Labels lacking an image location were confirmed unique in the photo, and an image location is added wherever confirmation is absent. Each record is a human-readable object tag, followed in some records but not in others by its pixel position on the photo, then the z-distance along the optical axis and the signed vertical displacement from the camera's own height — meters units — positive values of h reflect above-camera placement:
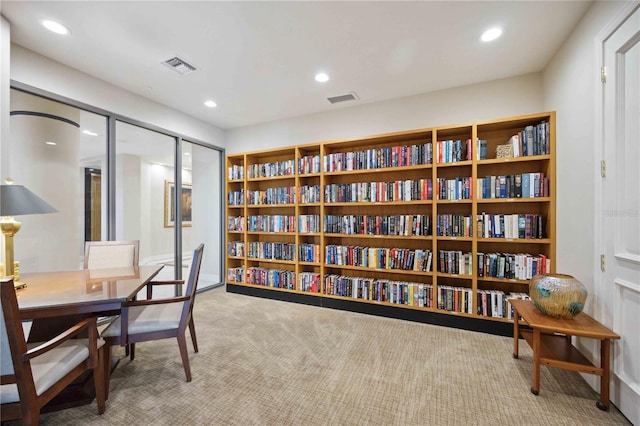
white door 1.50 +0.03
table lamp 1.62 +0.03
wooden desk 1.44 -0.52
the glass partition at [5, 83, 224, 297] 2.45 +0.37
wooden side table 1.59 -0.96
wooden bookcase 2.62 -0.11
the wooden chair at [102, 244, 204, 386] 1.77 -0.81
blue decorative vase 1.75 -0.58
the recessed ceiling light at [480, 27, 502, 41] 2.09 +1.49
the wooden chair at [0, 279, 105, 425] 1.14 -0.80
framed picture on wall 3.81 +0.11
